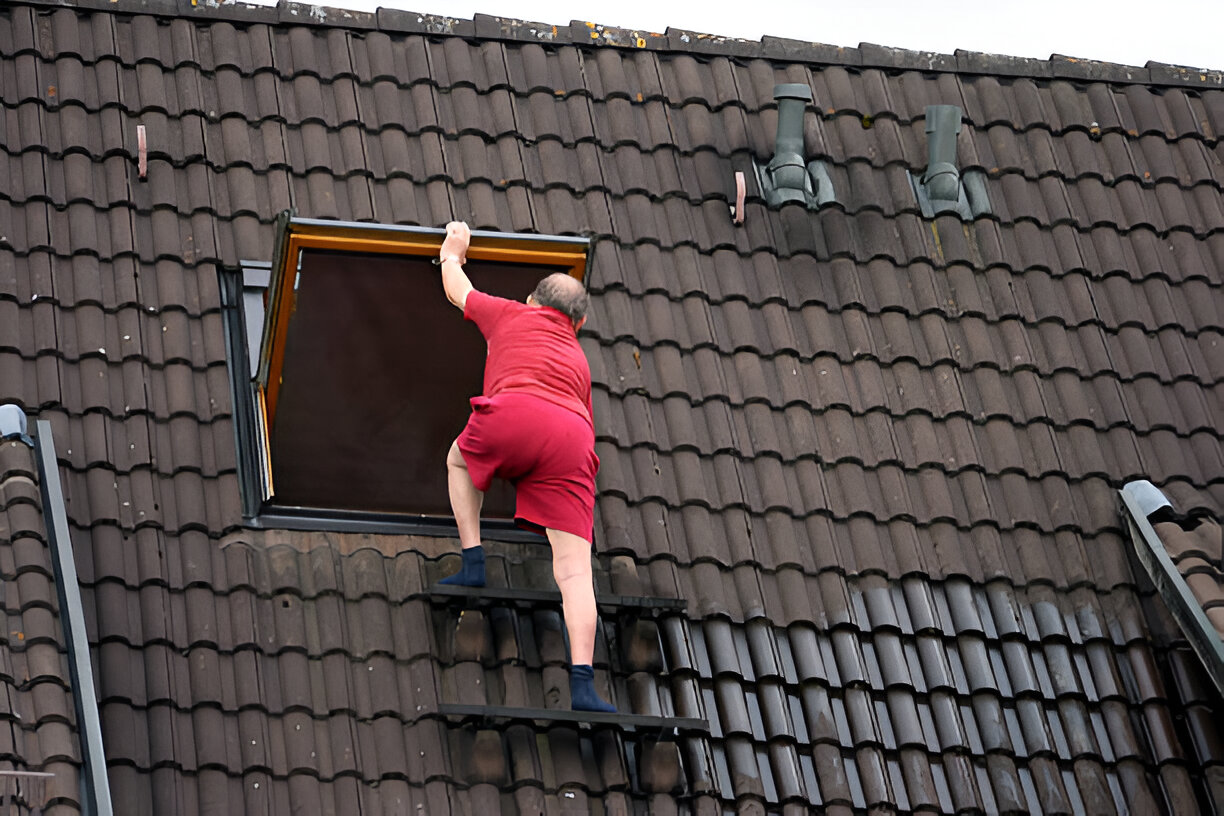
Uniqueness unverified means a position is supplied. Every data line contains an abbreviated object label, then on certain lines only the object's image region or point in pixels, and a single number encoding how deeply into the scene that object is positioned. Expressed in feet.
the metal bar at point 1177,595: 53.98
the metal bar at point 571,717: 50.26
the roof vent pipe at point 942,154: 67.41
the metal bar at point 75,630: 44.78
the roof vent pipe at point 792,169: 66.59
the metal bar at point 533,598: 52.85
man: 52.29
